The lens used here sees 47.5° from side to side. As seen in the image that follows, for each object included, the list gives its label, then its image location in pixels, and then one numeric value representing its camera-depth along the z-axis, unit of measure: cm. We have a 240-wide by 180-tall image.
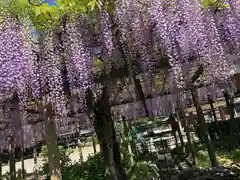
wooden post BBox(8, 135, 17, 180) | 611
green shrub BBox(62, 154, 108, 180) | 523
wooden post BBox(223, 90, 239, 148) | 827
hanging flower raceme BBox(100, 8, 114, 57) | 288
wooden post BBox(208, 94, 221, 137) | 1027
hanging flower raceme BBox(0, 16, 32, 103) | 282
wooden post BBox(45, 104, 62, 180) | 321
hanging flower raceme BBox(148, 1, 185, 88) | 280
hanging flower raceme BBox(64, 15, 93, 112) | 292
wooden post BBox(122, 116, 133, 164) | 552
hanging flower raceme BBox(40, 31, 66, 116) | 290
